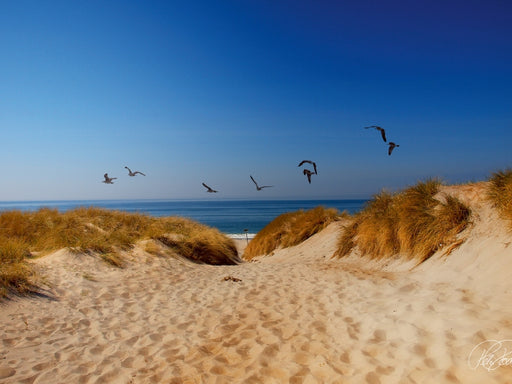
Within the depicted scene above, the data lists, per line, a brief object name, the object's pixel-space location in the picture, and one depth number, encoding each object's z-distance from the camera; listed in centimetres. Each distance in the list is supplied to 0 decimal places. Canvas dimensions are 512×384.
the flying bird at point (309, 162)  890
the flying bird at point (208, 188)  1167
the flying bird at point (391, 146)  870
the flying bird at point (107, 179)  1296
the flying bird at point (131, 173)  1272
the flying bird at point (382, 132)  803
